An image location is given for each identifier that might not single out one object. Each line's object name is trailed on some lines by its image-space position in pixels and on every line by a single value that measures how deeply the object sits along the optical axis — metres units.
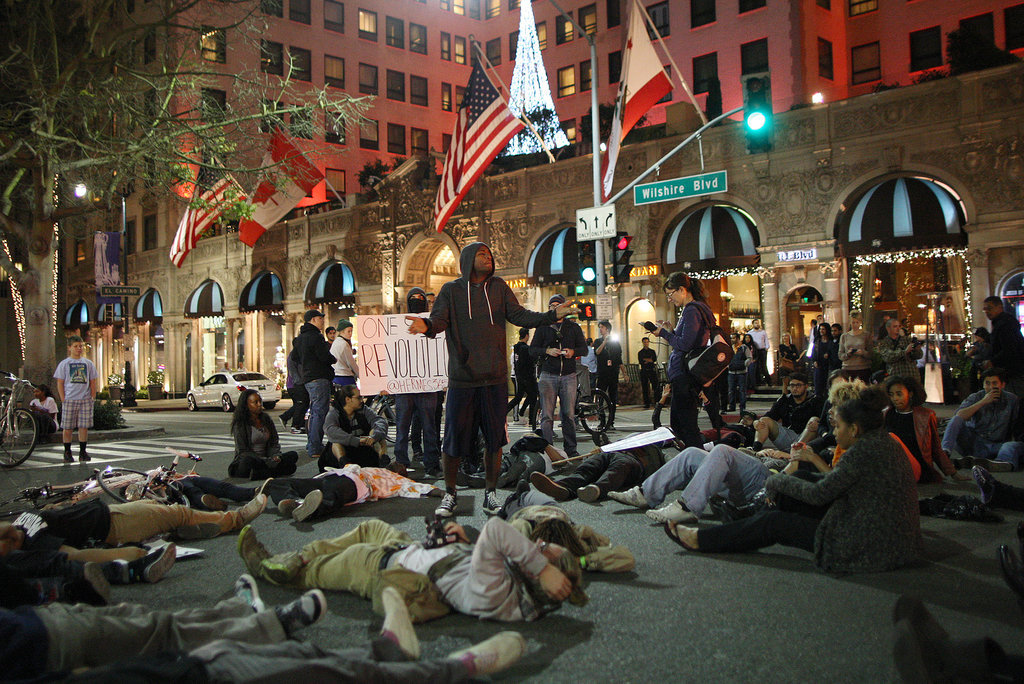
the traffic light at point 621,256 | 18.38
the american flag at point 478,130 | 17.41
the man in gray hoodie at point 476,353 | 7.09
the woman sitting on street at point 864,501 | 4.76
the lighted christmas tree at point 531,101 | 34.03
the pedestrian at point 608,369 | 15.34
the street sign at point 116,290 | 23.91
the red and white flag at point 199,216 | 21.08
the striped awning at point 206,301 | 41.97
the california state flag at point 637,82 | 18.64
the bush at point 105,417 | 18.77
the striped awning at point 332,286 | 36.00
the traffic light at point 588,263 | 18.78
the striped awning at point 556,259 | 27.78
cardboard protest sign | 10.24
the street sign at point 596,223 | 18.84
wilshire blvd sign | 17.50
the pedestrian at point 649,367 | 18.31
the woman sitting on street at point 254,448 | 9.34
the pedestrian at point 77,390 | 12.38
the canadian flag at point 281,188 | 23.70
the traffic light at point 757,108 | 14.83
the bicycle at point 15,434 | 12.56
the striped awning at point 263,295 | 38.45
